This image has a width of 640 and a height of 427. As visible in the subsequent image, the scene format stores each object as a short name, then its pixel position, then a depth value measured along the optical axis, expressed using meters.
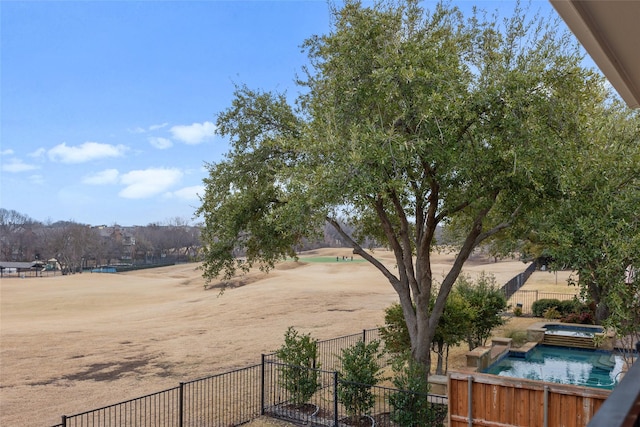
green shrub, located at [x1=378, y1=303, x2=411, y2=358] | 15.81
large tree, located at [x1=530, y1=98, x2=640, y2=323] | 9.21
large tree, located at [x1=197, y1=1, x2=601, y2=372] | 10.71
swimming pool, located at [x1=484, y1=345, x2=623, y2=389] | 17.34
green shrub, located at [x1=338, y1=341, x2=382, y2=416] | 11.98
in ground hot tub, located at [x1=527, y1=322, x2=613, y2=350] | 21.84
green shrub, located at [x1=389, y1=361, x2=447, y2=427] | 11.12
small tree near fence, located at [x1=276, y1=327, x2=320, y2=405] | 13.01
